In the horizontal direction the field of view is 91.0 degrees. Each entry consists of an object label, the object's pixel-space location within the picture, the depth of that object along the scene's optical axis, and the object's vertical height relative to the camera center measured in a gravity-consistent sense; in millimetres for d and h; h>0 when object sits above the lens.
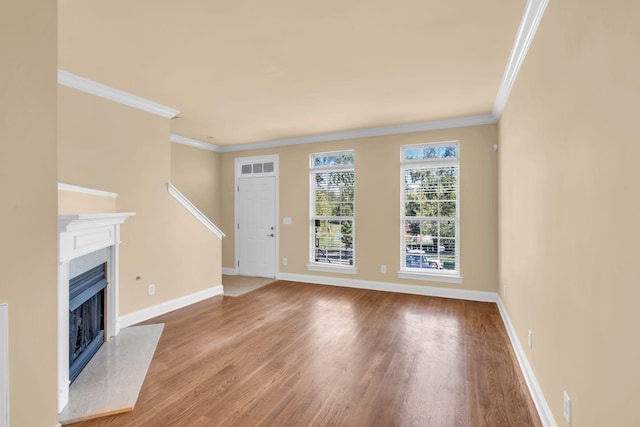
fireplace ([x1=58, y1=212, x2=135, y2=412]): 2035 -593
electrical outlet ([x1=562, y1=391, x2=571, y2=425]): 1517 -952
